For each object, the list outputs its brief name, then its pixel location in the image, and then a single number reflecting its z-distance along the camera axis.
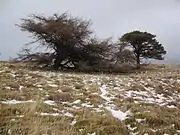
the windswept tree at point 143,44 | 37.12
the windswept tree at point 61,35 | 26.59
